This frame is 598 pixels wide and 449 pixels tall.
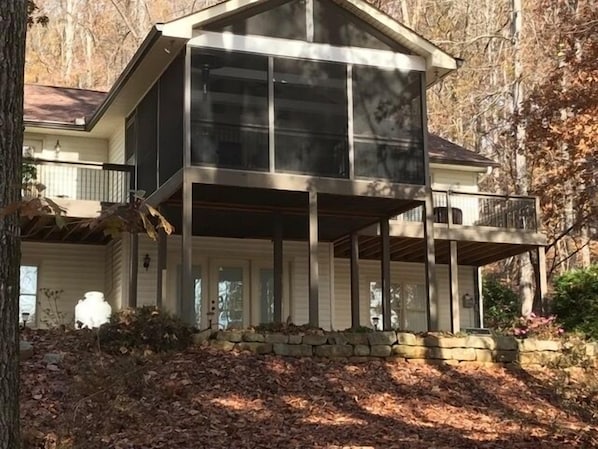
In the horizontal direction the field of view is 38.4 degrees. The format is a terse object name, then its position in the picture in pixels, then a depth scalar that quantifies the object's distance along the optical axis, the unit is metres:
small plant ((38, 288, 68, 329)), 17.34
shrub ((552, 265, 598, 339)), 18.41
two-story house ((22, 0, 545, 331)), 14.39
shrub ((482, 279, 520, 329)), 24.97
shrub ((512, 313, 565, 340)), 14.54
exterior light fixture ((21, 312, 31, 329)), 16.79
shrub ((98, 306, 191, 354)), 11.59
